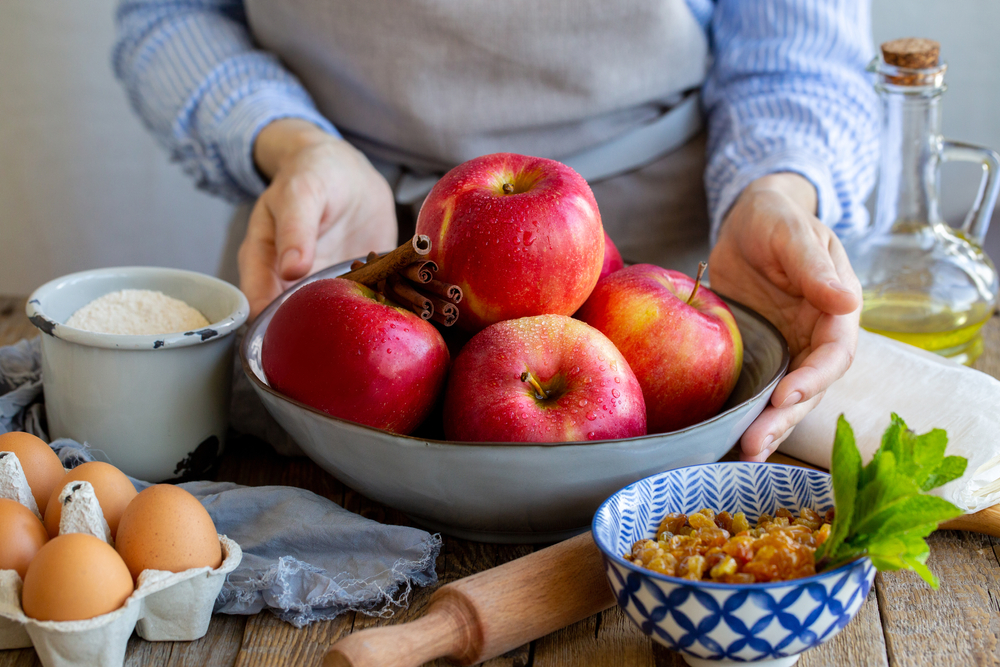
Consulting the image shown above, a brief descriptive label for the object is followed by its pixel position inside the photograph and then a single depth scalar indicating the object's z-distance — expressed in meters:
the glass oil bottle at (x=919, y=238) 0.87
